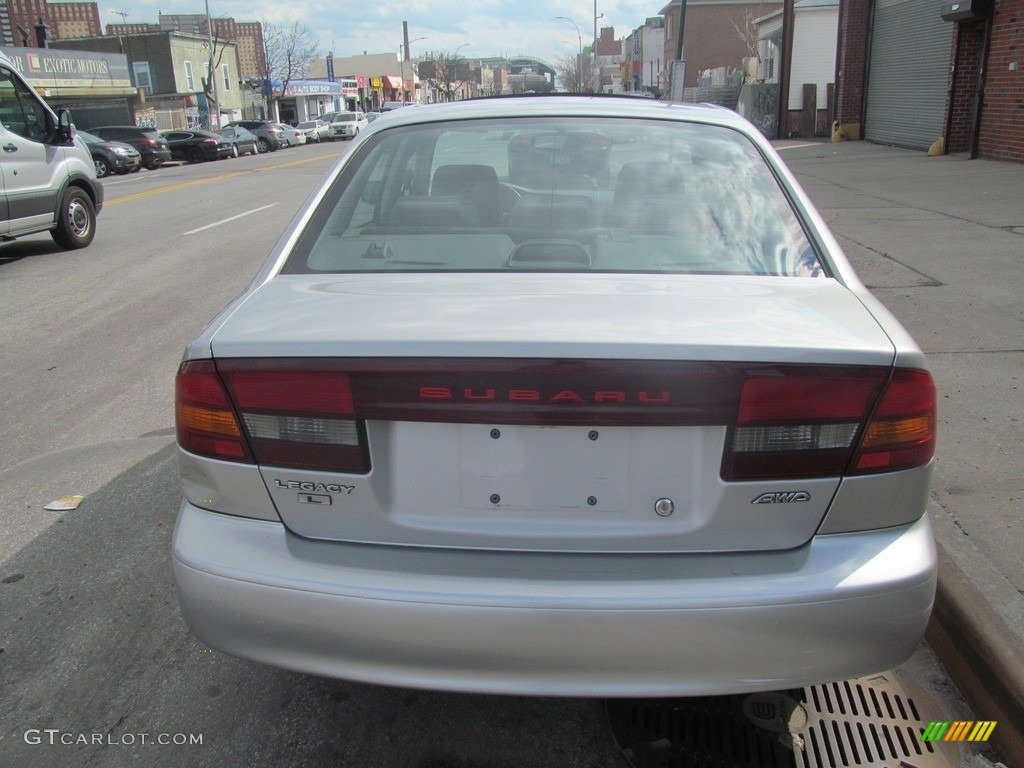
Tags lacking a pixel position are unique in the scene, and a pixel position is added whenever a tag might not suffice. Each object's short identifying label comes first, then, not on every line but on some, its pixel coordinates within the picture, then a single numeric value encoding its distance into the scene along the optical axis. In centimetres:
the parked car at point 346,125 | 5341
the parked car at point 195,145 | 3688
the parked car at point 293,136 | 4644
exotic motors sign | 4300
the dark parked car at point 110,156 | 2953
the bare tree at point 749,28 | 5707
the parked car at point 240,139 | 3922
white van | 1006
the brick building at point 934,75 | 1617
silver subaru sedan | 196
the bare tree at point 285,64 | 7162
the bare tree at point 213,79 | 5728
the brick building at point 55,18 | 6850
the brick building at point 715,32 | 5975
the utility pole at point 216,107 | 5237
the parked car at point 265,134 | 4284
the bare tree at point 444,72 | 9962
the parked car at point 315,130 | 5178
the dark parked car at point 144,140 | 3300
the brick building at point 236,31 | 7631
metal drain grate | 244
